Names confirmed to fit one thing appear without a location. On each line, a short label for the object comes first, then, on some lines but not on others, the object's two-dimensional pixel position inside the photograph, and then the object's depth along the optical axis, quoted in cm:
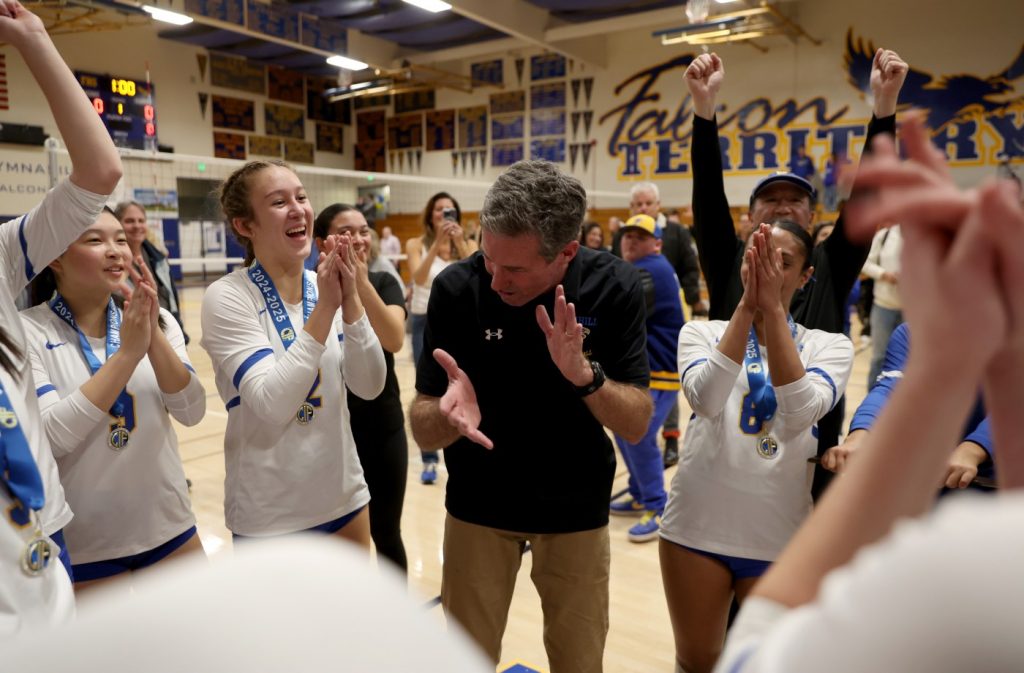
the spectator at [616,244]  649
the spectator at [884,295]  637
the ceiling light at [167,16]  1232
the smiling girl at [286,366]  223
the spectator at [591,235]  888
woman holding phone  549
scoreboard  714
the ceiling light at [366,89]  1862
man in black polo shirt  215
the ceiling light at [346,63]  1712
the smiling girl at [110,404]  209
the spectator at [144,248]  446
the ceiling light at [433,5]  1257
